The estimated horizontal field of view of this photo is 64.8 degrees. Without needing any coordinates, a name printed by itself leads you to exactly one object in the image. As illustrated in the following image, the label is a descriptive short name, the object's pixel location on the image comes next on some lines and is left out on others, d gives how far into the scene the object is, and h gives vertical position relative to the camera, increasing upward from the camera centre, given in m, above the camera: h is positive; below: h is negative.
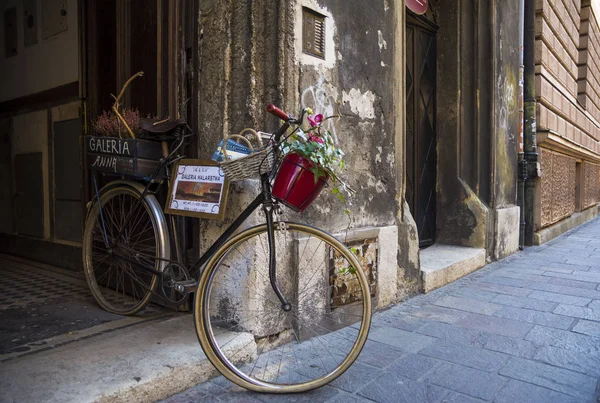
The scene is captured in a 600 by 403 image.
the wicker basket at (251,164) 2.27 +0.12
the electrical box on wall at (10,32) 5.41 +1.84
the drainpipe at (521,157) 7.10 +0.45
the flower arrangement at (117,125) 3.17 +0.44
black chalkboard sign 2.93 +0.21
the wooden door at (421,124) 5.56 +0.79
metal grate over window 3.10 +1.04
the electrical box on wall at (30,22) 5.12 +1.85
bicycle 2.35 -0.59
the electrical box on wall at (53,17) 4.70 +1.77
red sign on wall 4.82 +1.91
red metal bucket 2.20 +0.03
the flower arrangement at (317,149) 2.15 +0.18
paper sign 2.64 -0.01
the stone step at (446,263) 4.50 -0.79
